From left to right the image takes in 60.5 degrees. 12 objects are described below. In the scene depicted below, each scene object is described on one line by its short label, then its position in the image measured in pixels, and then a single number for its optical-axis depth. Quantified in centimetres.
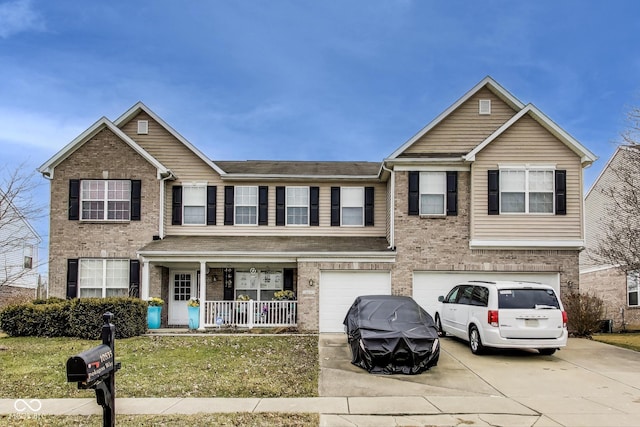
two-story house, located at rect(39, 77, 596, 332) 1822
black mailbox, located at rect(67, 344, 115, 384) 579
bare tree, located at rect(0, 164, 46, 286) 1669
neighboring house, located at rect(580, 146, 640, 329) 2462
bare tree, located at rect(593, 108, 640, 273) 1537
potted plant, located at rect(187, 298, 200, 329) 1872
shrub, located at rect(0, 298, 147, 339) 1655
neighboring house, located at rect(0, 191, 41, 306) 2964
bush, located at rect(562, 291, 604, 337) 1728
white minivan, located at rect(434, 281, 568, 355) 1245
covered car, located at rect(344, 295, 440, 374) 1129
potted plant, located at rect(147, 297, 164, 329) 1859
